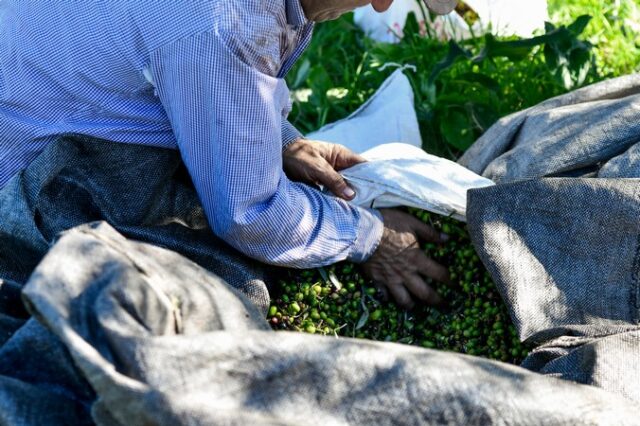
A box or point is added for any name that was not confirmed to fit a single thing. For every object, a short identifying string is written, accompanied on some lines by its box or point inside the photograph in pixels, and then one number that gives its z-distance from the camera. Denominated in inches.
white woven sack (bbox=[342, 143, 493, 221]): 110.0
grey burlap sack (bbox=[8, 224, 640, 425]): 70.3
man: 94.0
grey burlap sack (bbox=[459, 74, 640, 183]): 111.2
